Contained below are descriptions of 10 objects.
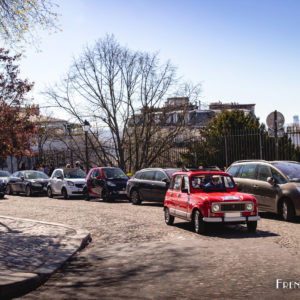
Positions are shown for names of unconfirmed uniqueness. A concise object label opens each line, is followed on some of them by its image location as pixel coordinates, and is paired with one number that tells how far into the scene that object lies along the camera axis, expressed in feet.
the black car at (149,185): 47.29
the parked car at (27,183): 72.87
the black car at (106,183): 56.56
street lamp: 72.43
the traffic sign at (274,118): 44.38
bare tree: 78.81
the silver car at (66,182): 63.72
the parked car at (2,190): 69.74
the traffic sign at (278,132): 44.28
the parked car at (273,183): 32.10
